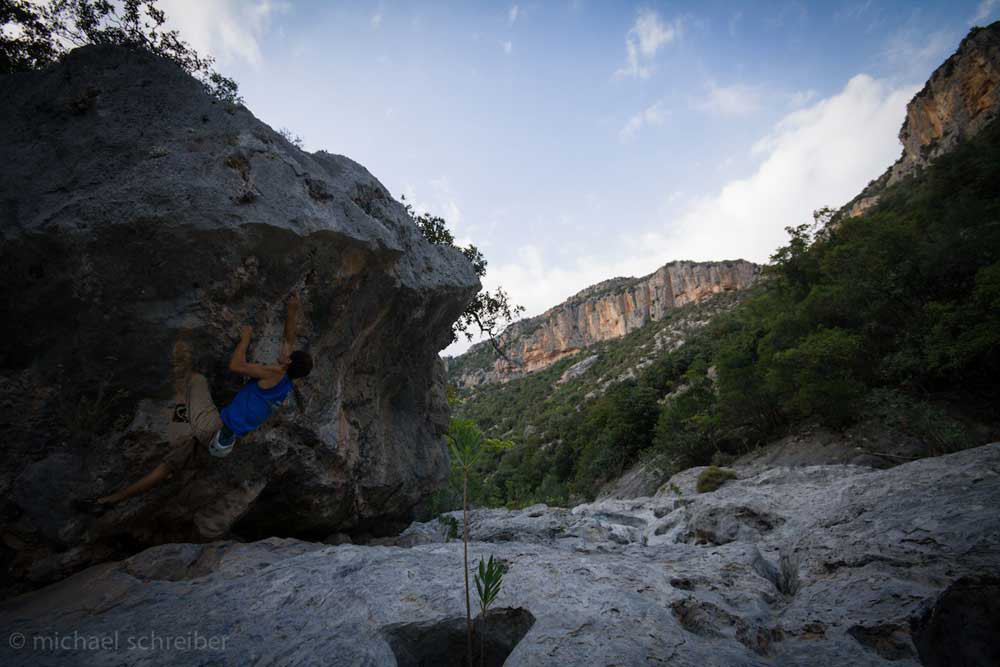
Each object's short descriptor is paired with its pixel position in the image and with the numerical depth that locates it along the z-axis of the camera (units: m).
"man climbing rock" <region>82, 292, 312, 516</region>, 3.82
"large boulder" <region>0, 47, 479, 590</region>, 3.35
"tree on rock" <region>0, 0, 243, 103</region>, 5.75
